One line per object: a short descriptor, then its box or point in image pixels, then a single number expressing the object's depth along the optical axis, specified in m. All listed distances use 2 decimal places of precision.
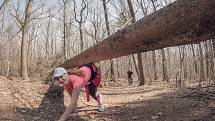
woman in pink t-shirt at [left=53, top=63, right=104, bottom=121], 2.36
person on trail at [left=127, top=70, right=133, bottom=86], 11.06
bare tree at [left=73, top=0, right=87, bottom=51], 12.81
